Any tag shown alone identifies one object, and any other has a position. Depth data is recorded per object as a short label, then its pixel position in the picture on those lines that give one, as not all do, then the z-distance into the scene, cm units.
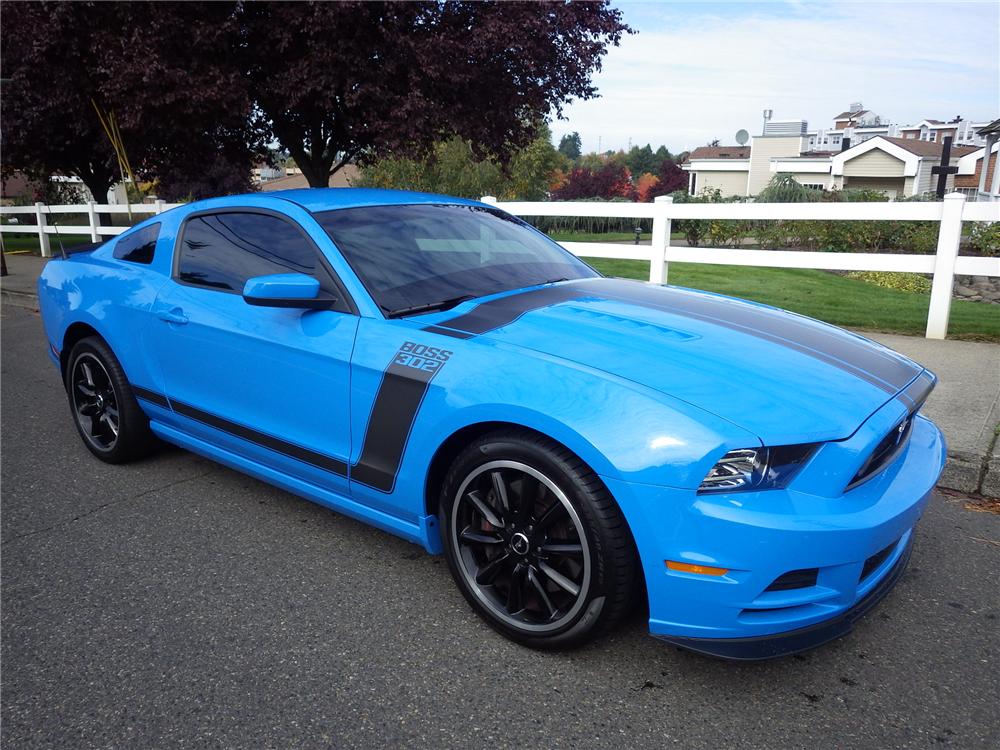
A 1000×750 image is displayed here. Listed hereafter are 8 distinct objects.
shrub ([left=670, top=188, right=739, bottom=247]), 1580
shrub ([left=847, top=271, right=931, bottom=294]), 1192
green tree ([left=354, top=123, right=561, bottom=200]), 2416
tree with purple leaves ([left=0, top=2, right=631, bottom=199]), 1080
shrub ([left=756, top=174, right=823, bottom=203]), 2286
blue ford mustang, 215
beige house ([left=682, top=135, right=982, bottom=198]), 4659
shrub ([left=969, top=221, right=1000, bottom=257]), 1266
